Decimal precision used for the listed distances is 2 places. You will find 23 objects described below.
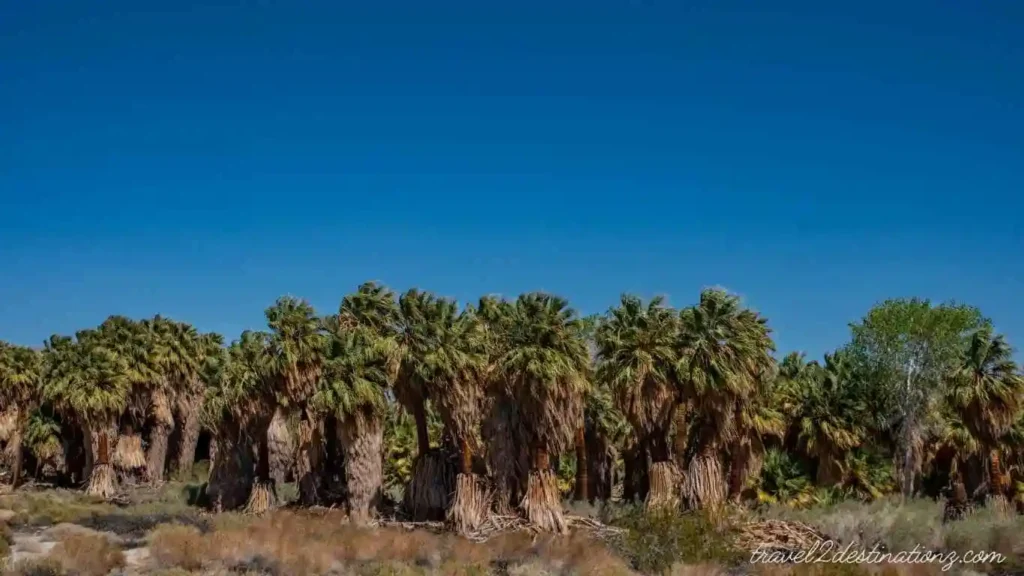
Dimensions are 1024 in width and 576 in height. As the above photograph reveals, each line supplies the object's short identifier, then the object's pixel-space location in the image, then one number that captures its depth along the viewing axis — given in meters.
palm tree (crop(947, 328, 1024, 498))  35.88
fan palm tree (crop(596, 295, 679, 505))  34.72
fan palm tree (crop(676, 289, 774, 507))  34.56
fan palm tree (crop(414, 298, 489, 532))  34.19
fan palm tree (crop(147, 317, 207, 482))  57.44
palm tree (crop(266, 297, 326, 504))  40.53
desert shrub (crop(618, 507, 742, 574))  26.71
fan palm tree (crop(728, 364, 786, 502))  37.28
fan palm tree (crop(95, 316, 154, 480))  54.25
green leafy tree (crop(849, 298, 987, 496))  45.00
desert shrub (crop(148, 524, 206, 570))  24.64
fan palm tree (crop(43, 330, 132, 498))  49.53
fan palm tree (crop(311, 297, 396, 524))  35.56
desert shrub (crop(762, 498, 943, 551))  28.80
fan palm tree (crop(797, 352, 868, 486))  41.62
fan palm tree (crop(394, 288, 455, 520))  35.09
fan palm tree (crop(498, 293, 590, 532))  31.80
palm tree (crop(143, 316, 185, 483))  56.84
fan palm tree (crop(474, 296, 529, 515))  33.22
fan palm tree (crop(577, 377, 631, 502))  43.03
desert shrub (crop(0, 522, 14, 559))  26.27
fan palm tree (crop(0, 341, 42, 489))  57.59
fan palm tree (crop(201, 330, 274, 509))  41.94
